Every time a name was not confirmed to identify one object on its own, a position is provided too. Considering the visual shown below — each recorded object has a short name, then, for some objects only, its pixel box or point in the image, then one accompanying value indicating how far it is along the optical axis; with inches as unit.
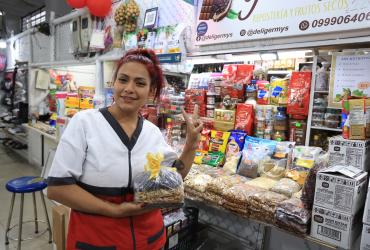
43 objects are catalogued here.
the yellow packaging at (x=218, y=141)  97.0
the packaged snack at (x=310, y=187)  63.2
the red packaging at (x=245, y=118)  93.9
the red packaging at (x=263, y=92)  94.0
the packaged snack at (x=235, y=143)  92.8
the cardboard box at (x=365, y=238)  54.9
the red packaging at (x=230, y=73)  101.0
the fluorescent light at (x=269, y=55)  90.7
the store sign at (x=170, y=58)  107.0
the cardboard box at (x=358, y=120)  64.9
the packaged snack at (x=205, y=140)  102.3
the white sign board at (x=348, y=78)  72.5
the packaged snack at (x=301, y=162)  76.5
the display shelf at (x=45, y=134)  172.2
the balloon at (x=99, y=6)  139.6
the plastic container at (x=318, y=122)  81.3
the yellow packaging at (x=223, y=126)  97.7
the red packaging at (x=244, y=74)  99.0
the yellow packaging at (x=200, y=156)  98.6
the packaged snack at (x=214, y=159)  95.1
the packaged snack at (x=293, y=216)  61.6
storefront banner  70.1
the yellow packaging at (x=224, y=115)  97.5
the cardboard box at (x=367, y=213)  55.1
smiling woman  41.6
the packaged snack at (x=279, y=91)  88.6
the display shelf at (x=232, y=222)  103.1
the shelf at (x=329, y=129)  78.2
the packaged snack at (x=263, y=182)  76.5
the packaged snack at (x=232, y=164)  88.9
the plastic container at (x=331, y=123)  79.3
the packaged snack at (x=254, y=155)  85.7
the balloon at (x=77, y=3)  147.9
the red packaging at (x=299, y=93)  82.8
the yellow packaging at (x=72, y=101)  146.8
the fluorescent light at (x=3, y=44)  344.0
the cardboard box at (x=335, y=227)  56.7
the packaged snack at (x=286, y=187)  71.4
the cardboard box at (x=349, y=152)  64.5
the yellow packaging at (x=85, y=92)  147.7
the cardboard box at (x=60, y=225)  93.6
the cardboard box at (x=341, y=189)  56.4
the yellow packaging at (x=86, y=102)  143.9
